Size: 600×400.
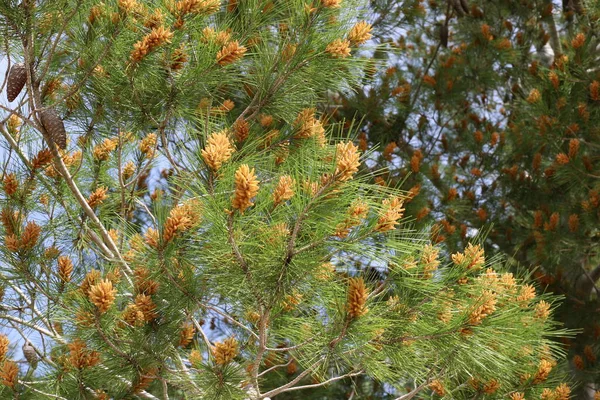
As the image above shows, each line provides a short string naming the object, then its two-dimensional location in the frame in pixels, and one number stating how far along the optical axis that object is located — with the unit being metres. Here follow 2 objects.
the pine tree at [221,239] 3.58
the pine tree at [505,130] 4.80
